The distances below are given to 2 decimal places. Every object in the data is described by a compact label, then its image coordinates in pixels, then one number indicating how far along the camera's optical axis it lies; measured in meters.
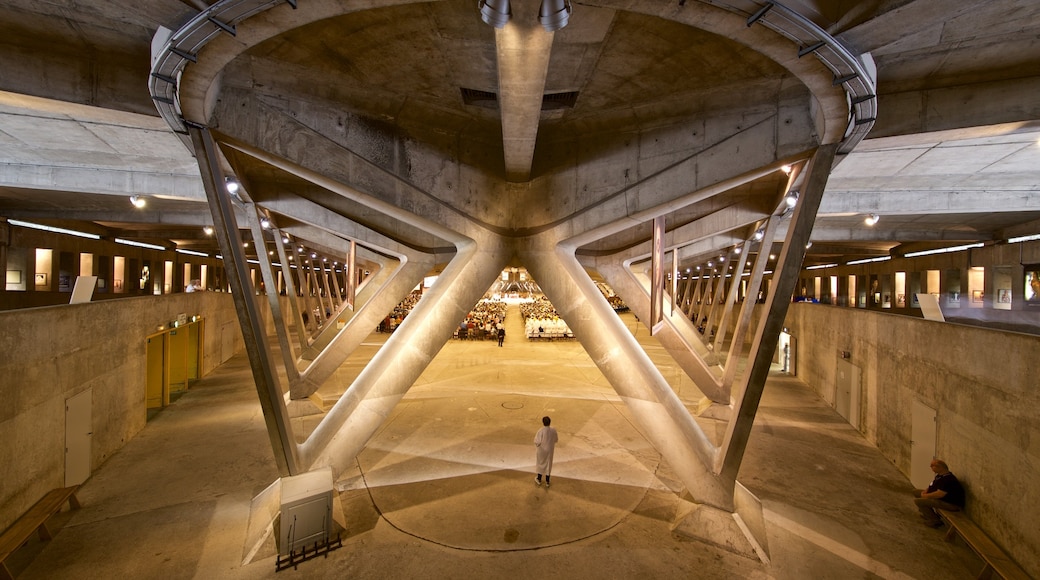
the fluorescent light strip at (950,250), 16.88
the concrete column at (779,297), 5.02
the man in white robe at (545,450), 7.78
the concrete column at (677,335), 12.82
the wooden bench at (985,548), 5.20
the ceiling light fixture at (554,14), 3.01
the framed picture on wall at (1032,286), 13.54
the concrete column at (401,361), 6.86
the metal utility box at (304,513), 5.75
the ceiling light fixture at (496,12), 3.02
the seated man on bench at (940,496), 6.80
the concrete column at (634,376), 6.60
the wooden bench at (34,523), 5.21
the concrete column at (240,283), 4.86
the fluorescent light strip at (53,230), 14.15
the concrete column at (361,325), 13.10
